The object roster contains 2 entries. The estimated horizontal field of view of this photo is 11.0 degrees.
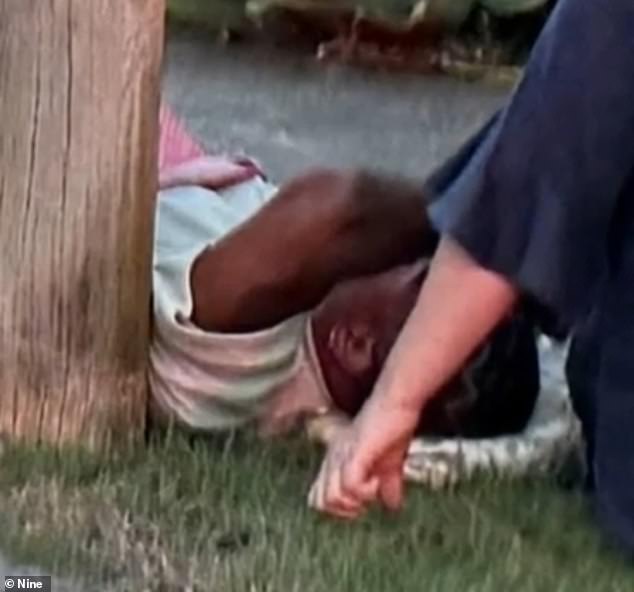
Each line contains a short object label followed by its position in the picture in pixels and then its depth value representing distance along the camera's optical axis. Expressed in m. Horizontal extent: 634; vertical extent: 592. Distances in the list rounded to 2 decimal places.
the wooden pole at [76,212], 3.41
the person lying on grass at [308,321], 3.56
